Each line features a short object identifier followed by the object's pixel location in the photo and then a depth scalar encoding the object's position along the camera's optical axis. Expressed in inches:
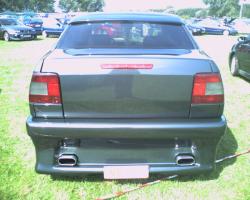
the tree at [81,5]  3764.8
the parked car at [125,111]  112.2
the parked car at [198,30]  1235.2
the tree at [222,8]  3264.5
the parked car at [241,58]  307.3
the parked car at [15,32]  830.5
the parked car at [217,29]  1273.4
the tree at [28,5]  2244.1
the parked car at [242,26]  1437.0
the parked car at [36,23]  1037.8
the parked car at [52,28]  1006.1
